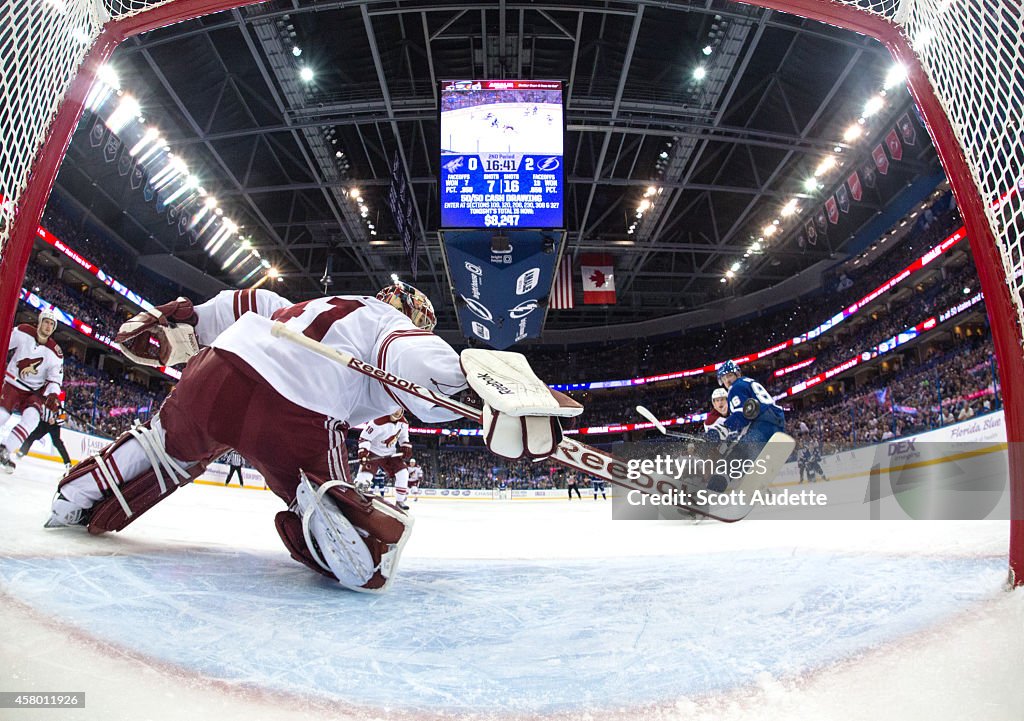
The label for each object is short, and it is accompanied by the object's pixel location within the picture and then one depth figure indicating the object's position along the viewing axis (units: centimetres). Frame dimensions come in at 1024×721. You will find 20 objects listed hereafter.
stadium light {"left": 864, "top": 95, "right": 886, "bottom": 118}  1047
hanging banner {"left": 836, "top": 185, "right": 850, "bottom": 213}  1364
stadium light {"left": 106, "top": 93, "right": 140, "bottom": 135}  1012
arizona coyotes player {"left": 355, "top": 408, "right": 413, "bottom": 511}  669
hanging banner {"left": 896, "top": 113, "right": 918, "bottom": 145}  1139
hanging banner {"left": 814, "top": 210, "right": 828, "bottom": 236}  1542
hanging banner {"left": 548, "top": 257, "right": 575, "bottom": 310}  1266
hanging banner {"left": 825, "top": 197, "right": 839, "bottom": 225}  1409
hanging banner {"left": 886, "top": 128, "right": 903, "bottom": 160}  1167
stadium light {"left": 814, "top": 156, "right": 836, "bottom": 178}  1234
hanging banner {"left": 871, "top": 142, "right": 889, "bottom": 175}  1202
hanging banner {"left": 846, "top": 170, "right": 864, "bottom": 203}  1311
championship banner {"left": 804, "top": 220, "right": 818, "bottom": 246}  1596
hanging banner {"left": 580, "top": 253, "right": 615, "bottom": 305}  1416
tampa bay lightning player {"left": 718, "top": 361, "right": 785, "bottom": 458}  491
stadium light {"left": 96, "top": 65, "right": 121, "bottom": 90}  937
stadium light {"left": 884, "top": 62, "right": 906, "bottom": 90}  991
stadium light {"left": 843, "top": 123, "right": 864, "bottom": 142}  1119
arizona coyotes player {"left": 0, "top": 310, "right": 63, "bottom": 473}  547
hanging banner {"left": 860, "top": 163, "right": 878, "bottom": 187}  1302
